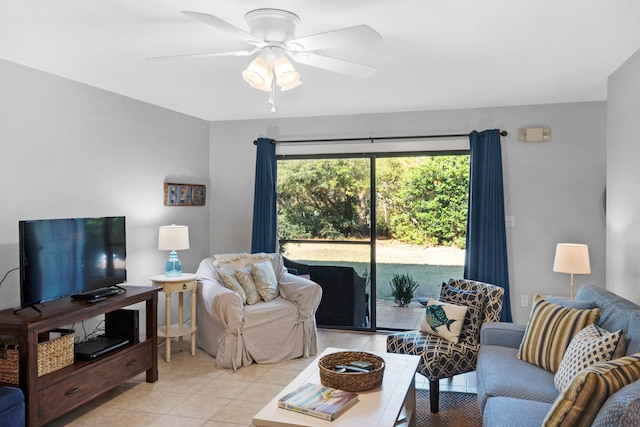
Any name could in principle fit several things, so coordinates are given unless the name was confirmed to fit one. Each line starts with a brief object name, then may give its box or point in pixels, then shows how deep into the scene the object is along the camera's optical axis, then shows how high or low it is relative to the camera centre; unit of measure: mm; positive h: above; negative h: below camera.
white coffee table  2244 -943
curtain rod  5148 +765
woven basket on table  2568 -873
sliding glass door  5340 -218
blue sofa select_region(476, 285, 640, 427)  2193 -902
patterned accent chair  3373 -952
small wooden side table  4449 -836
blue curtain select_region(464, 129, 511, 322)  4957 -79
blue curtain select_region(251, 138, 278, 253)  5691 +96
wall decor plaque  5207 +150
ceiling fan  2412 +842
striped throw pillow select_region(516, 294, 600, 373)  2779 -696
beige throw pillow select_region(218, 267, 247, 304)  4555 -672
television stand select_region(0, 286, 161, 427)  2814 -1032
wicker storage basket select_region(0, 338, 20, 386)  2824 -897
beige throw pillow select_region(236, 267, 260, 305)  4648 -719
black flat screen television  3088 -338
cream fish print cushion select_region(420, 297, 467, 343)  3535 -789
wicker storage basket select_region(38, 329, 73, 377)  3012 -906
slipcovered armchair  4246 -933
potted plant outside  5465 -852
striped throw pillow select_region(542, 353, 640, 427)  1714 -638
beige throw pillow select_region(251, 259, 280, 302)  4754 -690
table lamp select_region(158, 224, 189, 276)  4652 -326
